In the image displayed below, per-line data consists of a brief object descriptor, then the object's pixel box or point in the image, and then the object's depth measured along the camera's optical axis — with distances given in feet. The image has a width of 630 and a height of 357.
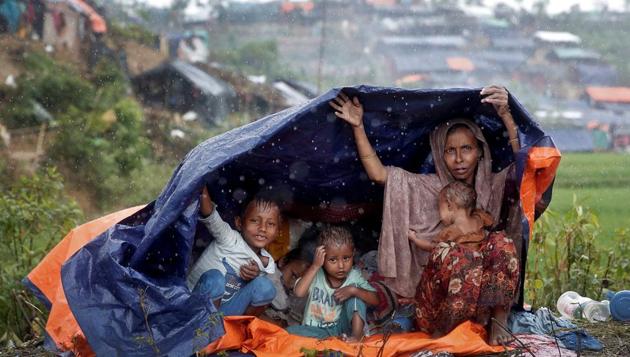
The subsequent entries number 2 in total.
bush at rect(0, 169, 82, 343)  19.30
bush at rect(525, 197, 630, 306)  19.94
